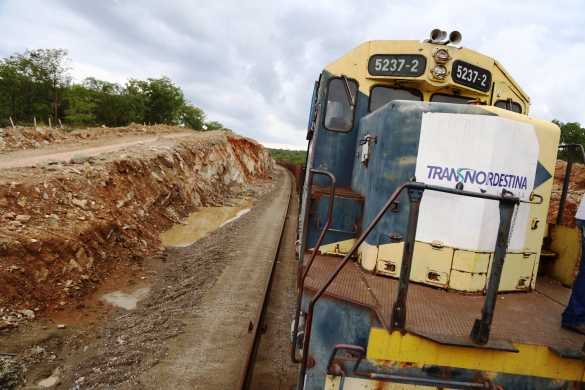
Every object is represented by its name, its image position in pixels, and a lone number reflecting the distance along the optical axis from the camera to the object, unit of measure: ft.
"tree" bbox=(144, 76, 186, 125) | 143.74
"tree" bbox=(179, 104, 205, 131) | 180.41
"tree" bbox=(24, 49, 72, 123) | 105.81
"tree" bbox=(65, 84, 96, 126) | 102.17
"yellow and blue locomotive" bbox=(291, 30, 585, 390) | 7.06
